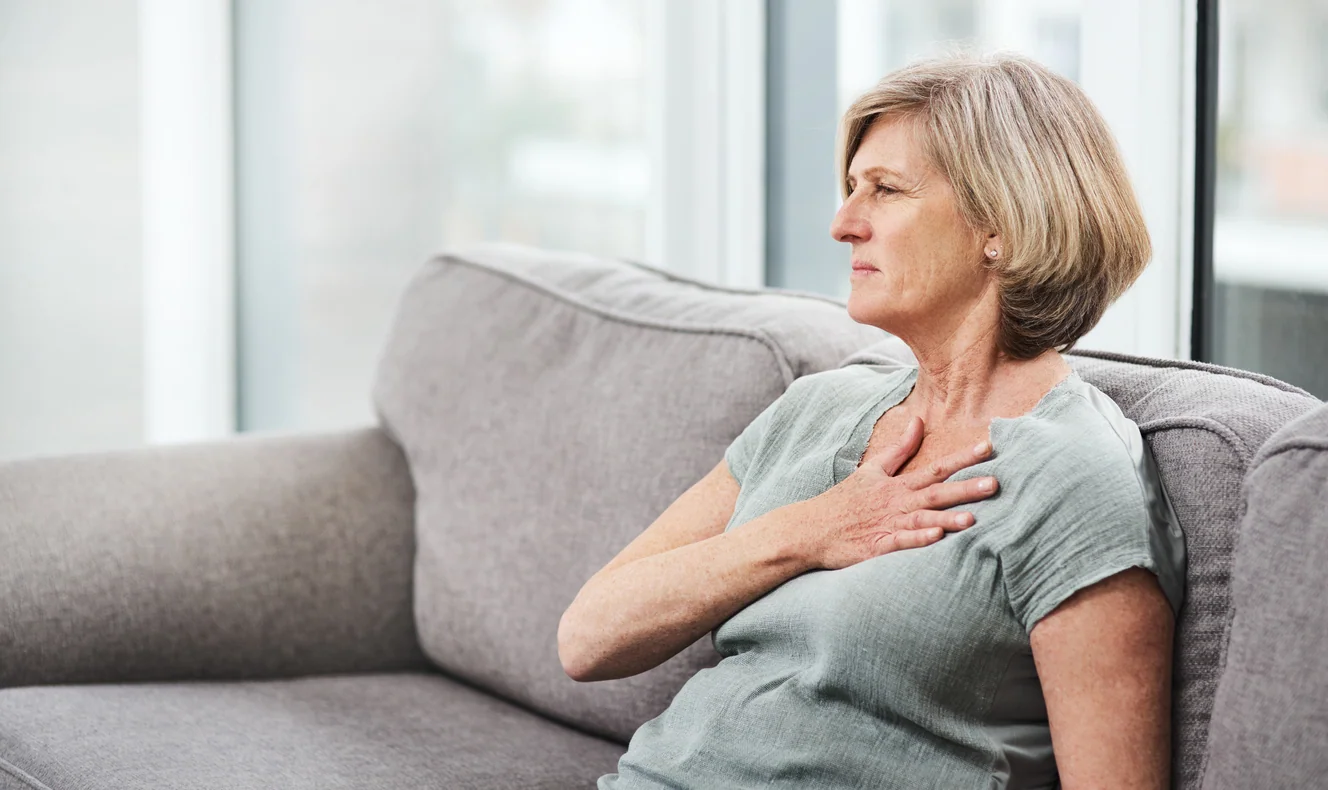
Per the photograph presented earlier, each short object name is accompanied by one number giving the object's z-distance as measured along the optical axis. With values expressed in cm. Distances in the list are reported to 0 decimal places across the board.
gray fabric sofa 307
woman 267
